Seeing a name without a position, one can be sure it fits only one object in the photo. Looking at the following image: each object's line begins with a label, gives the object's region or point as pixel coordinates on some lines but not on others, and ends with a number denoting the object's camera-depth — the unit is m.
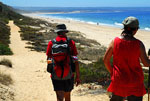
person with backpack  3.45
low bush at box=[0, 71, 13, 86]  6.14
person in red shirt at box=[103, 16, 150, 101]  2.80
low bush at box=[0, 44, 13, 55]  11.78
